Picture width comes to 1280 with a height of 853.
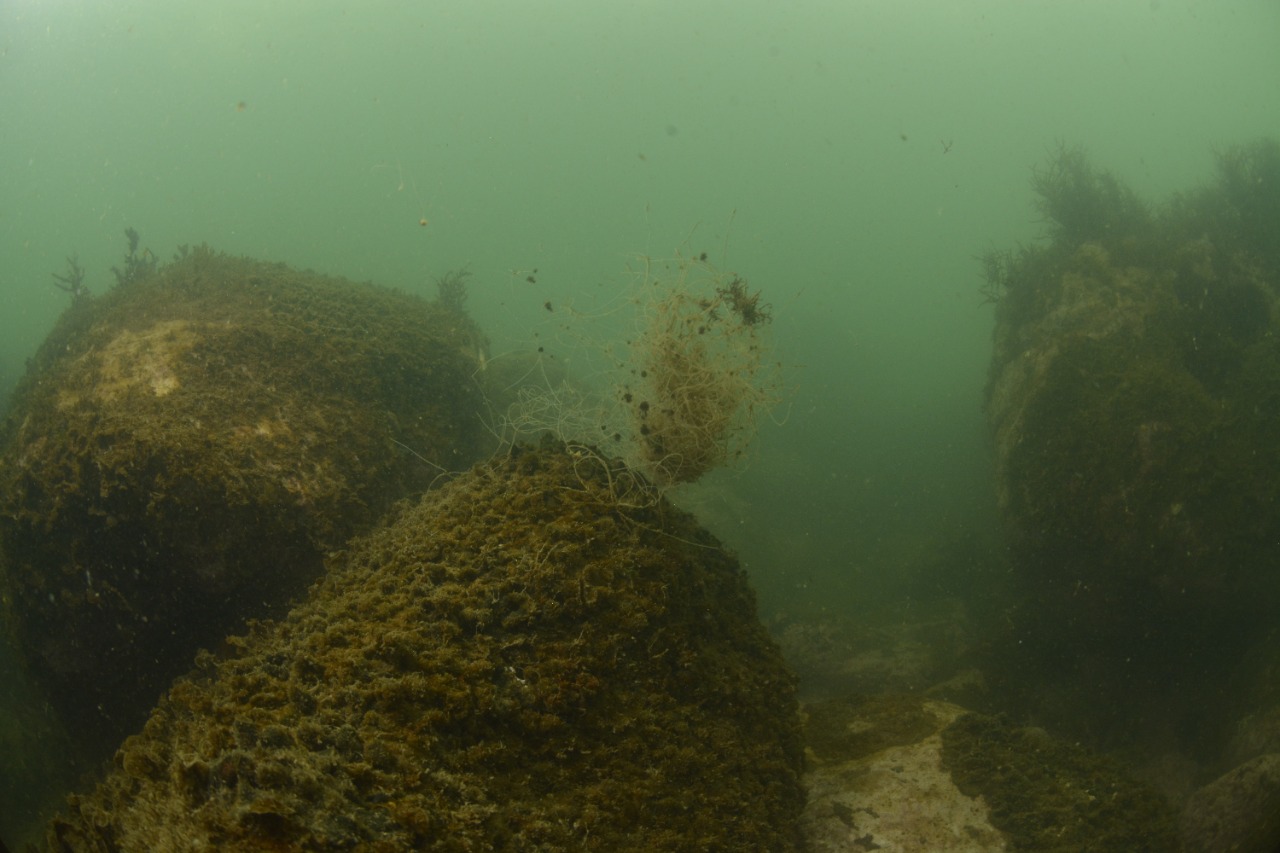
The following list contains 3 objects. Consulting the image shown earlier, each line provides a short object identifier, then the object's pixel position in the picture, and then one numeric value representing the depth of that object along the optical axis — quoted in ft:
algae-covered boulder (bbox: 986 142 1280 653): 20.84
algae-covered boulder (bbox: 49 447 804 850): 6.06
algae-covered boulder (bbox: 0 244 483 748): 14.48
